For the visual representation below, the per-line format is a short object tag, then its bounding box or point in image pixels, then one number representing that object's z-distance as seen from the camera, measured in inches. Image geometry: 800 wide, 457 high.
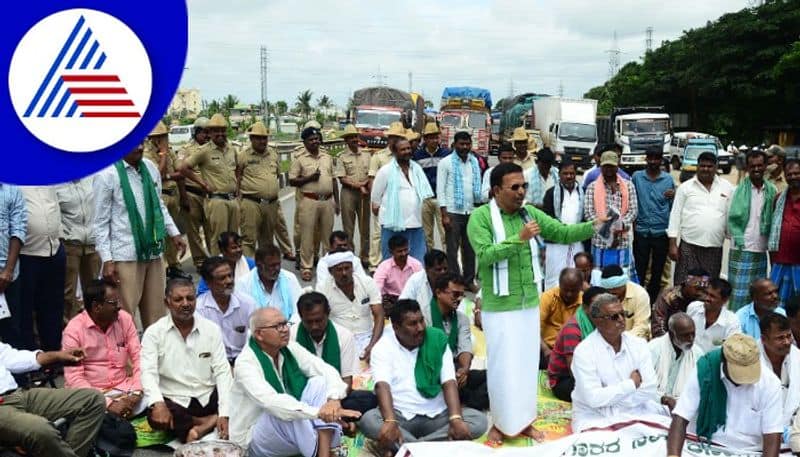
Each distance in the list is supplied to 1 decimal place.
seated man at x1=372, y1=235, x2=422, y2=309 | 287.1
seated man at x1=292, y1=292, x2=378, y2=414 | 207.9
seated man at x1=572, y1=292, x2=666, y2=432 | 194.1
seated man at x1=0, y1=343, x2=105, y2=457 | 166.2
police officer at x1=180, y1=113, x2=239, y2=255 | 359.3
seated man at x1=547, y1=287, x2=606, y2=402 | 223.3
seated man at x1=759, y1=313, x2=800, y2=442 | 183.0
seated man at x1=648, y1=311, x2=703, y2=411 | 211.8
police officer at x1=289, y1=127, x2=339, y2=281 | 383.6
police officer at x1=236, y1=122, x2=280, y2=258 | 363.6
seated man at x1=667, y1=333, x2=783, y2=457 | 165.2
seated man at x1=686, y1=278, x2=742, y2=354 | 224.8
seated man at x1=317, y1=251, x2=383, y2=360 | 266.2
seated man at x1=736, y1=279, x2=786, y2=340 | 221.9
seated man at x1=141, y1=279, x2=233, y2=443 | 202.1
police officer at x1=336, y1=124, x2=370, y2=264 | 404.8
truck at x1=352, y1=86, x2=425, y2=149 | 1189.1
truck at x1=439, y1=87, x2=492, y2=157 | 1263.5
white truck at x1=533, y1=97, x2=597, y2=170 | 1205.1
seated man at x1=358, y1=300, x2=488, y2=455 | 197.3
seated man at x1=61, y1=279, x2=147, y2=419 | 209.9
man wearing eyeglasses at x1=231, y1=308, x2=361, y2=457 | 176.2
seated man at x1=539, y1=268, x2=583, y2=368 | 250.2
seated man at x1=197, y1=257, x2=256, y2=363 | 231.0
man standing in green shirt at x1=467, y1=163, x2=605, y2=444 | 195.8
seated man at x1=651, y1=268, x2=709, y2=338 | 238.5
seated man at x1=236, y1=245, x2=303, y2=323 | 253.0
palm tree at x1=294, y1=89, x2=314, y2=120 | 4114.2
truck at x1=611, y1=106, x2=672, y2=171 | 1208.2
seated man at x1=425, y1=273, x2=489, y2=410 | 222.2
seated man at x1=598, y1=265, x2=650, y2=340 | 251.3
